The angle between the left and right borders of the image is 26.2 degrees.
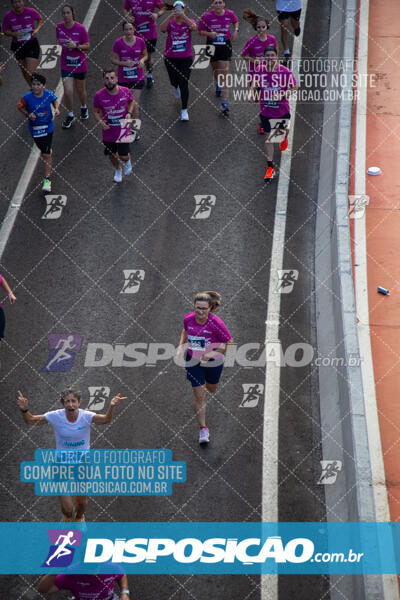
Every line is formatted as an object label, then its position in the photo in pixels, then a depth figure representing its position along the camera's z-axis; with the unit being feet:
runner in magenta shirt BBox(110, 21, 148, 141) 52.54
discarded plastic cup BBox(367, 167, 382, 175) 49.19
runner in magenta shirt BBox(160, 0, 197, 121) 53.36
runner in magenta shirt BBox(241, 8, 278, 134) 51.39
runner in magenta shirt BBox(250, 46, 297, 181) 48.11
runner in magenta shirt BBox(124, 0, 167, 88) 57.00
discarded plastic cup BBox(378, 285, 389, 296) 40.84
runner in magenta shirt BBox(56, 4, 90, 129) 53.36
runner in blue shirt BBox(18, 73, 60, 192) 47.34
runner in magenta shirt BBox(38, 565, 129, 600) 27.12
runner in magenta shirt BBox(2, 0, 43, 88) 56.24
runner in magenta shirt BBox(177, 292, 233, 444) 33.60
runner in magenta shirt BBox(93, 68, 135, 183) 47.96
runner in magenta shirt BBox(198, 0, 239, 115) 54.65
